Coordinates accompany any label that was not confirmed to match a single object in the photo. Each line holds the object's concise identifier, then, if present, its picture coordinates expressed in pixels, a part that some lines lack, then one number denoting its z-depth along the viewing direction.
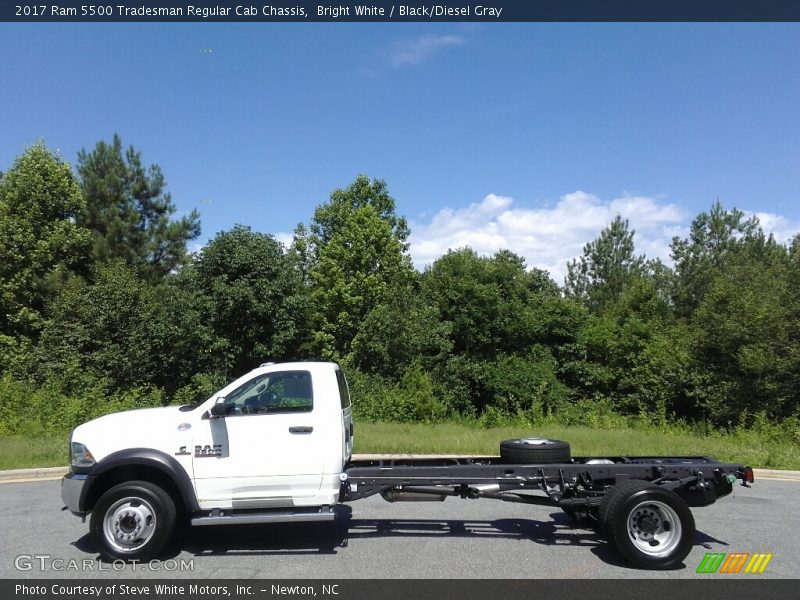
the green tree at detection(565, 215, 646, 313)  48.47
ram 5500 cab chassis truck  6.00
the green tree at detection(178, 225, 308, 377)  25.66
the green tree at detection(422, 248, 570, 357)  31.58
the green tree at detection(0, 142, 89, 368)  31.42
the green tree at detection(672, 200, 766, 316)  43.53
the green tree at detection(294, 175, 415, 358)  35.03
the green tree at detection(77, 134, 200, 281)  34.09
